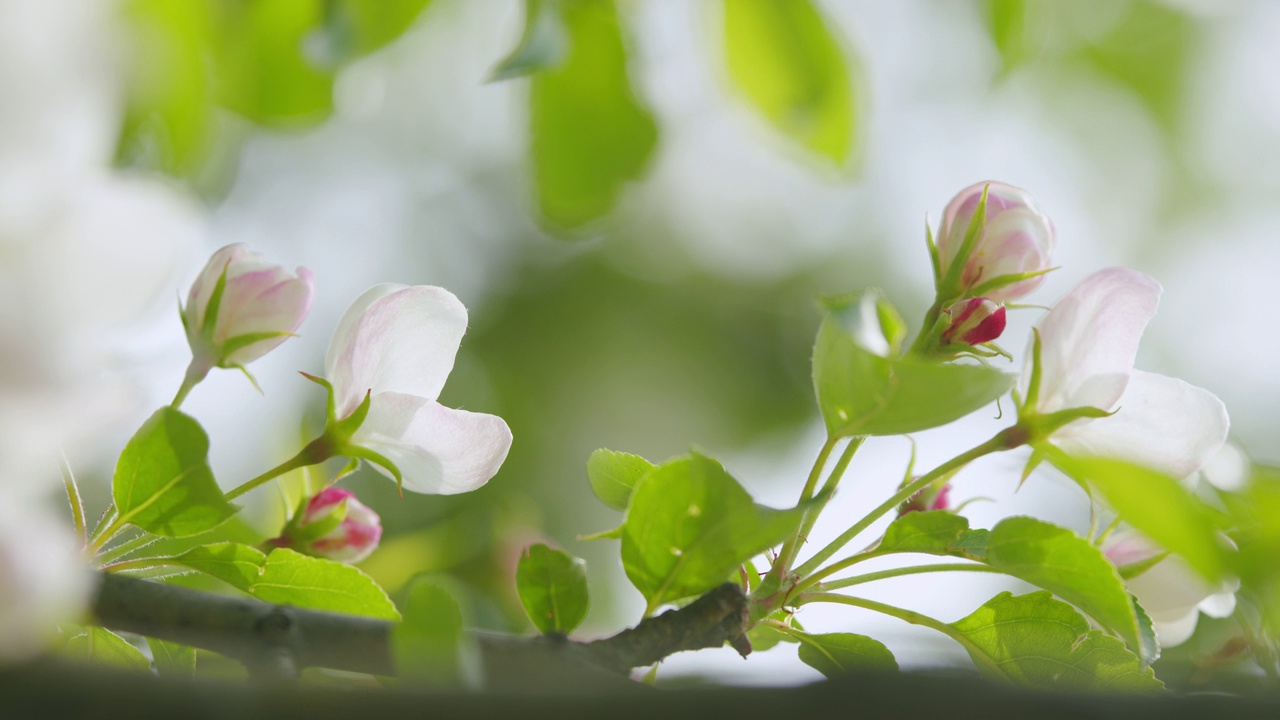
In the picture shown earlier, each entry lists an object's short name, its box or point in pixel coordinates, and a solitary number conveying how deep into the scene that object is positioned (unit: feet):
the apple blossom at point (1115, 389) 1.98
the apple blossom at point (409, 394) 1.99
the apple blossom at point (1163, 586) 2.07
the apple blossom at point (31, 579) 1.78
